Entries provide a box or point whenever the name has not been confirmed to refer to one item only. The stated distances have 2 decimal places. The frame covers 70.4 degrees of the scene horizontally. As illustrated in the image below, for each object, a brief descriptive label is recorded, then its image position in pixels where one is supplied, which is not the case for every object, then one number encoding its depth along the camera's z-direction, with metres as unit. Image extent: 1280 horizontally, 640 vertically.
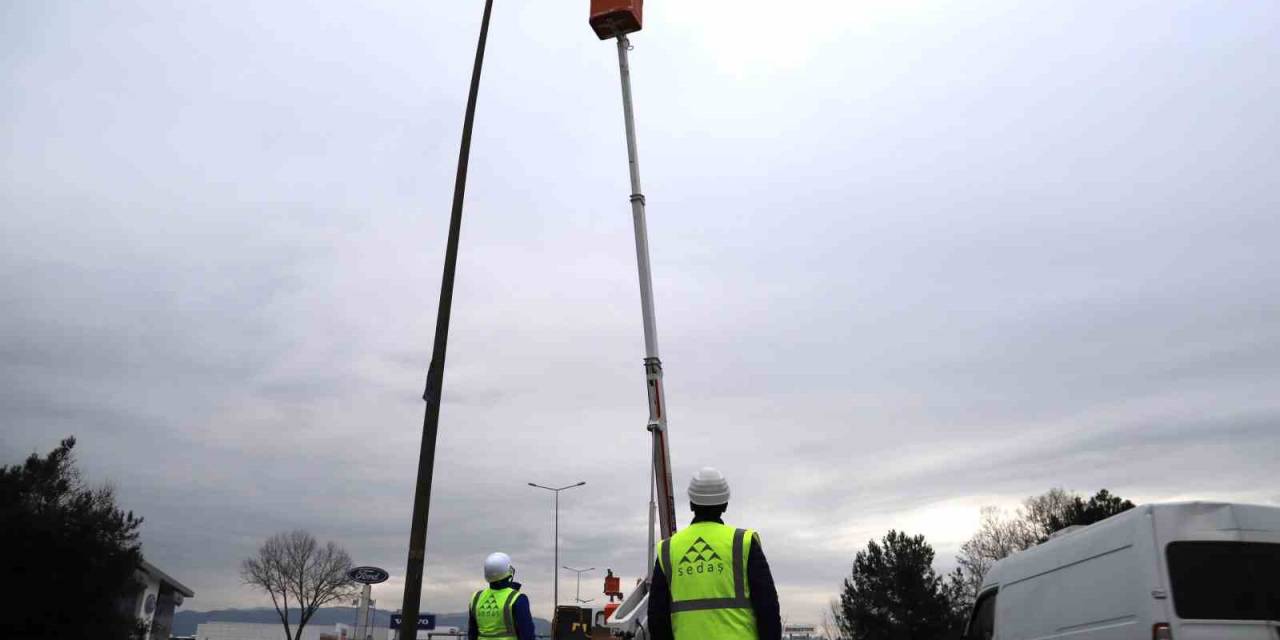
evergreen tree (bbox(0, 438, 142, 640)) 19.48
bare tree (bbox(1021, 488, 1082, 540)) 55.16
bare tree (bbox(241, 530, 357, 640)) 64.88
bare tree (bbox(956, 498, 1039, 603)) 61.44
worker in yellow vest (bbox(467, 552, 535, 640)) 7.02
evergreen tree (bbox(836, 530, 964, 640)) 47.16
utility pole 9.63
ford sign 18.74
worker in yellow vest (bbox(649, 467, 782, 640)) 4.17
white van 6.90
